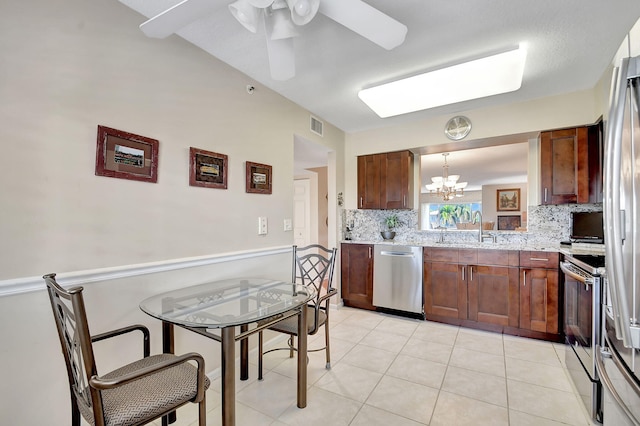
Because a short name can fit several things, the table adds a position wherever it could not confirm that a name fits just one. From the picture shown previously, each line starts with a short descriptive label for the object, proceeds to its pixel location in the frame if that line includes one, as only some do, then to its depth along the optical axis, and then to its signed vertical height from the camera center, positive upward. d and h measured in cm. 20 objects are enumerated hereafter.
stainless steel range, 164 -69
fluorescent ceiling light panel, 224 +119
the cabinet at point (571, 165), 273 +52
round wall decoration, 333 +107
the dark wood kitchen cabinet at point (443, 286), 312 -76
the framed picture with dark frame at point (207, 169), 203 +36
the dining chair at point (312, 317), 208 -77
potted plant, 386 -10
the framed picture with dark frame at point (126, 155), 156 +36
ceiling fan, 136 +101
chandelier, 549 +63
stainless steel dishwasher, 333 -73
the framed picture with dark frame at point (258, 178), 249 +36
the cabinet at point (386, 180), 371 +50
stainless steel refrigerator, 83 +1
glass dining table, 135 -51
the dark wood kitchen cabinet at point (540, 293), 270 -73
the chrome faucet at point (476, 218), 346 -1
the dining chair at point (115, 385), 96 -72
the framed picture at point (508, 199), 488 +33
